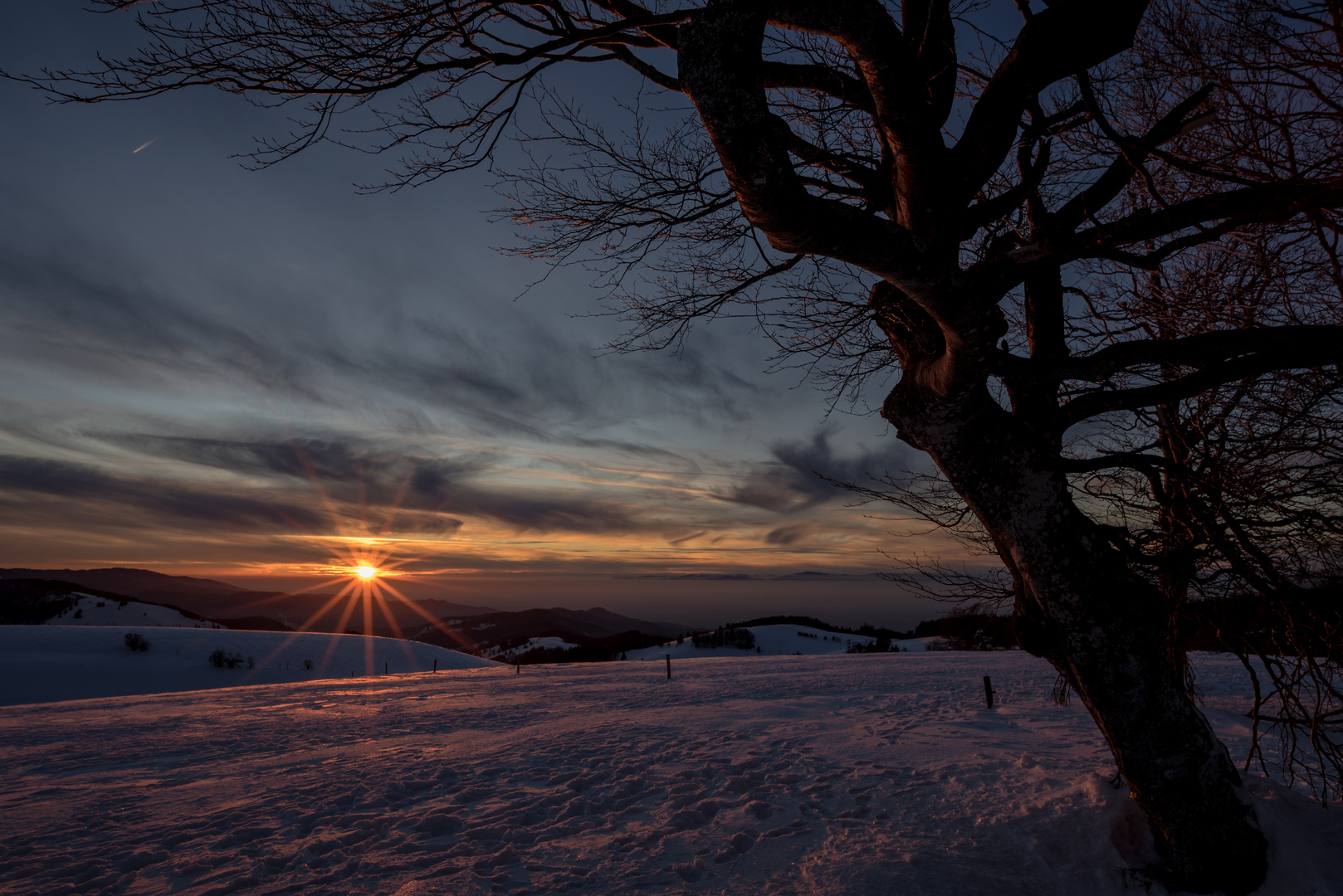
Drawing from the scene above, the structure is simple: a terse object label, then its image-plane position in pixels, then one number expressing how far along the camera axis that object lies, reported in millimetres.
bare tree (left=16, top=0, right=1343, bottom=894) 3055
